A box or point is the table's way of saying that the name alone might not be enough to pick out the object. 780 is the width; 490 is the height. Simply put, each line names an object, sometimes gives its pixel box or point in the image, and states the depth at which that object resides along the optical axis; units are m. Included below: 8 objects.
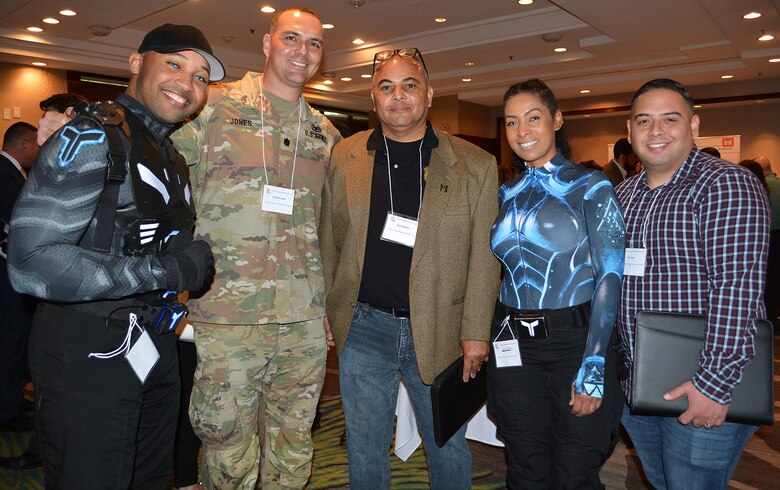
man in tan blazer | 2.21
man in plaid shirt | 1.71
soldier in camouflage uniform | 2.17
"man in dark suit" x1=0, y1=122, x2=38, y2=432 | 3.88
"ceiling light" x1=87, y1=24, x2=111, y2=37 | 8.23
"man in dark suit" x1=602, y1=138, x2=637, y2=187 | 6.05
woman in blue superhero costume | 1.92
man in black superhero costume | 1.48
